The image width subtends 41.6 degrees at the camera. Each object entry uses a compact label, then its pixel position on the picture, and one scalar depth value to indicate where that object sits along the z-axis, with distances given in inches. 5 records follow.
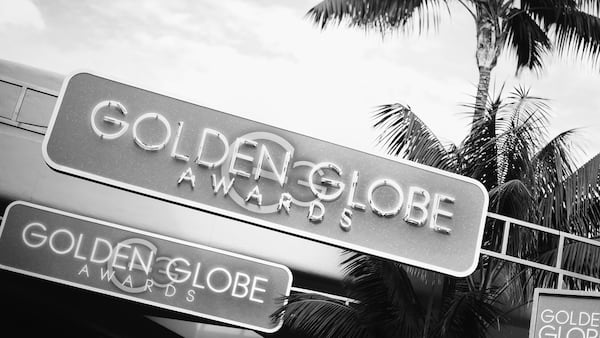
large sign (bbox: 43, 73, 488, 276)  299.3
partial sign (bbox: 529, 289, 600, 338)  277.1
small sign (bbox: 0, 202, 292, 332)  403.2
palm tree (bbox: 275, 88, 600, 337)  343.3
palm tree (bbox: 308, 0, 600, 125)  501.0
